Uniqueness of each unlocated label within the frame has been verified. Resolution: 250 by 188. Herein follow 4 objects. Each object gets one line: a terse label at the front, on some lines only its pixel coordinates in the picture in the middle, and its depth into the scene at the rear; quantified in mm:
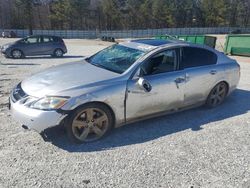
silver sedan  2696
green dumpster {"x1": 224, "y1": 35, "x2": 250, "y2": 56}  12552
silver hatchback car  10907
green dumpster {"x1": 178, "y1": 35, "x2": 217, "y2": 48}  17090
